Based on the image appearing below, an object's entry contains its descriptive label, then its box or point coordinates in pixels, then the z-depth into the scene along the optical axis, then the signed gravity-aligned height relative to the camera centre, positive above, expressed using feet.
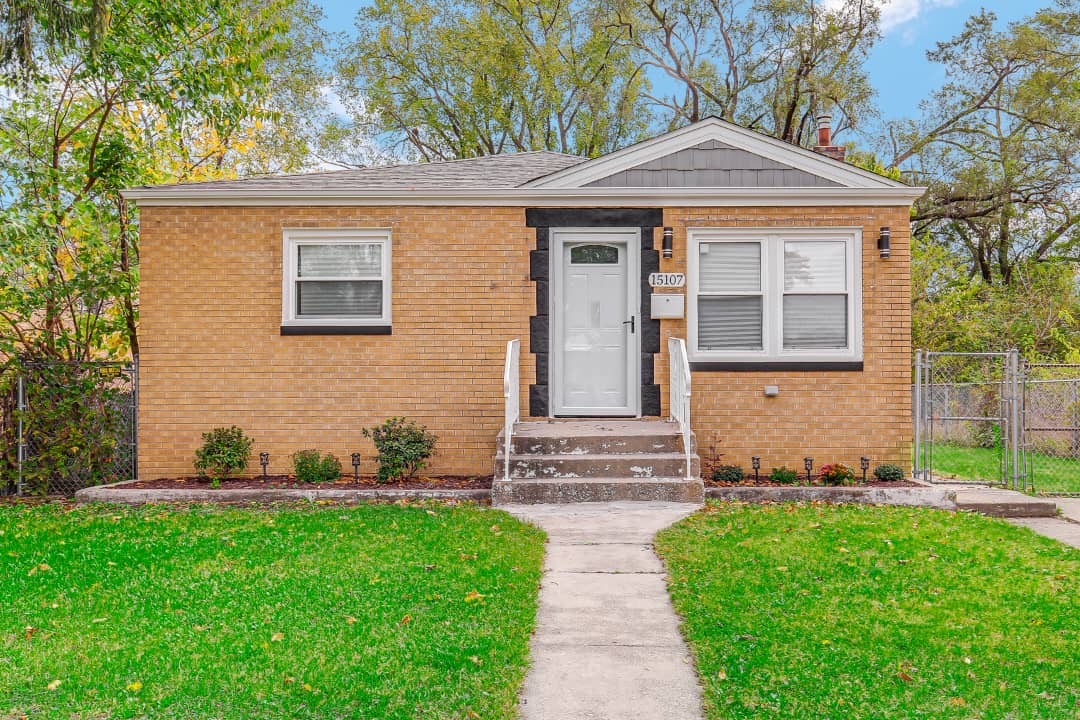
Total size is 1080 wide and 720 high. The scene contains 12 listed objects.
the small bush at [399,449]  29.09 -2.68
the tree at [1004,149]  71.61 +21.32
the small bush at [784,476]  29.40 -3.61
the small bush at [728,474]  29.60 -3.58
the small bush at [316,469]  29.68 -3.49
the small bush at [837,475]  29.01 -3.51
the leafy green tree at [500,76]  79.77 +29.99
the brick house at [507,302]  30.81 +2.81
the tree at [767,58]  78.74 +32.13
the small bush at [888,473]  29.78 -3.51
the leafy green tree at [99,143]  33.17 +10.45
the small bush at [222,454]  29.66 -2.96
